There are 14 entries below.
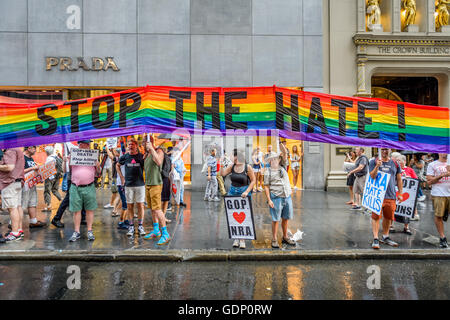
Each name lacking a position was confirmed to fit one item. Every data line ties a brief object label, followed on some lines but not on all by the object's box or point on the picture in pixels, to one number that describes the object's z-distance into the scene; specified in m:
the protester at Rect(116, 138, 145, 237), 6.79
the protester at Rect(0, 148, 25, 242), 6.24
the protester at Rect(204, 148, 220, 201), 11.12
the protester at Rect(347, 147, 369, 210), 9.63
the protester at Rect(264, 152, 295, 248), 5.98
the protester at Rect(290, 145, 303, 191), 13.96
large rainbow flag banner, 6.11
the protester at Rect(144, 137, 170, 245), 6.29
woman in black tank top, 5.98
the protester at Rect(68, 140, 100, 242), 6.34
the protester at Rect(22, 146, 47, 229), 7.38
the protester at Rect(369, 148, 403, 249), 6.17
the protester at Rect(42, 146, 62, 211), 8.86
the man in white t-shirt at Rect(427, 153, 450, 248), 6.13
